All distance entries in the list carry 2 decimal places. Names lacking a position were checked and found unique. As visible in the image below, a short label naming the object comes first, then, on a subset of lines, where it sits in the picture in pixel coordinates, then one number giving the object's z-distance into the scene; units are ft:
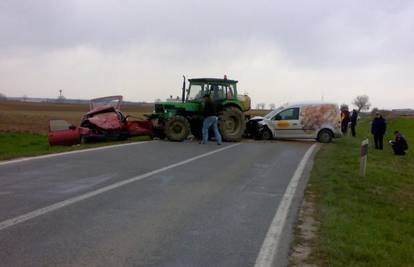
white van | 76.23
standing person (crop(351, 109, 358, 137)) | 96.56
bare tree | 503.61
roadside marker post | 39.32
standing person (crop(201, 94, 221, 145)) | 65.21
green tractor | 69.31
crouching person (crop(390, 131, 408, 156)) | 65.83
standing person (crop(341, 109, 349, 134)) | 90.43
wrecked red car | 60.80
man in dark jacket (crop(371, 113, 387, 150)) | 70.44
